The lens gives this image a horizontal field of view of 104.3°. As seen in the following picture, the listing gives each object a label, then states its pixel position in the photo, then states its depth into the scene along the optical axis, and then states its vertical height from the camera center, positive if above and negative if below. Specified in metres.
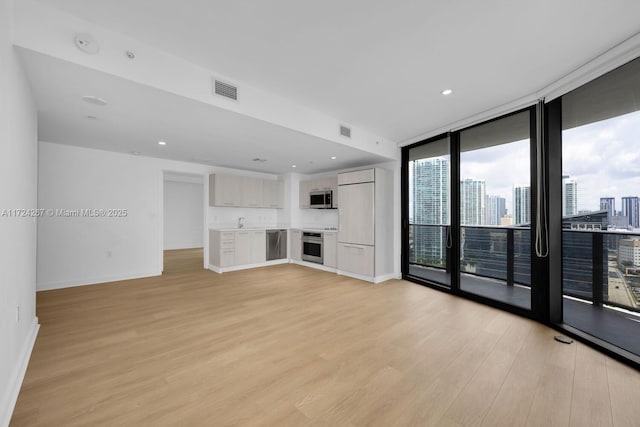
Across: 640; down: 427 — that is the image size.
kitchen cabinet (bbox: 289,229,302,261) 6.35 -0.80
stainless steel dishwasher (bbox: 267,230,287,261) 6.21 -0.78
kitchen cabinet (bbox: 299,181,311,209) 6.53 +0.55
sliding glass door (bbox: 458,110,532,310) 3.24 +0.08
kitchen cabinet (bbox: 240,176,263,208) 6.09 +0.54
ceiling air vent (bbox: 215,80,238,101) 2.52 +1.28
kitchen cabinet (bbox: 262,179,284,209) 6.49 +0.52
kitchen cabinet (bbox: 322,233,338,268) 5.45 -0.78
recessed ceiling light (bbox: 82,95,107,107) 2.40 +1.12
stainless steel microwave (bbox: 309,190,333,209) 5.92 +0.36
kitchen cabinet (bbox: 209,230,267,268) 5.39 -0.77
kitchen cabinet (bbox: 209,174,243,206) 5.64 +0.56
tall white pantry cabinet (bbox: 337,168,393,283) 4.67 -0.21
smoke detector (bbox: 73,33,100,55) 1.83 +1.27
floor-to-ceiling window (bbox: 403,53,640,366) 2.34 +0.05
